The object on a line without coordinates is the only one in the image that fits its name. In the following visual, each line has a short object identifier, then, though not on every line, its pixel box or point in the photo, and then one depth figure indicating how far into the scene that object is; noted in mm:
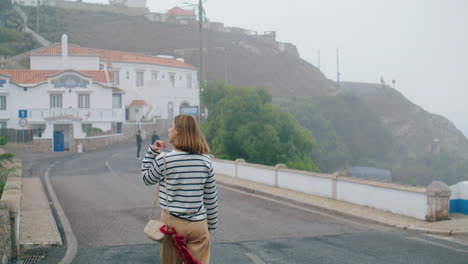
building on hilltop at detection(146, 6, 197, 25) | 135625
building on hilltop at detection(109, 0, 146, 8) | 147000
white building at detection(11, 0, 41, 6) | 108250
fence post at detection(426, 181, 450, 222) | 10750
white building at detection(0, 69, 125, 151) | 44925
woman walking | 3965
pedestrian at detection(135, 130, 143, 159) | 30842
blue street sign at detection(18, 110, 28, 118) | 42312
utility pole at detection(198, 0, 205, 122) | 31669
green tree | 30797
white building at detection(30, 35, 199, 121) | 54075
